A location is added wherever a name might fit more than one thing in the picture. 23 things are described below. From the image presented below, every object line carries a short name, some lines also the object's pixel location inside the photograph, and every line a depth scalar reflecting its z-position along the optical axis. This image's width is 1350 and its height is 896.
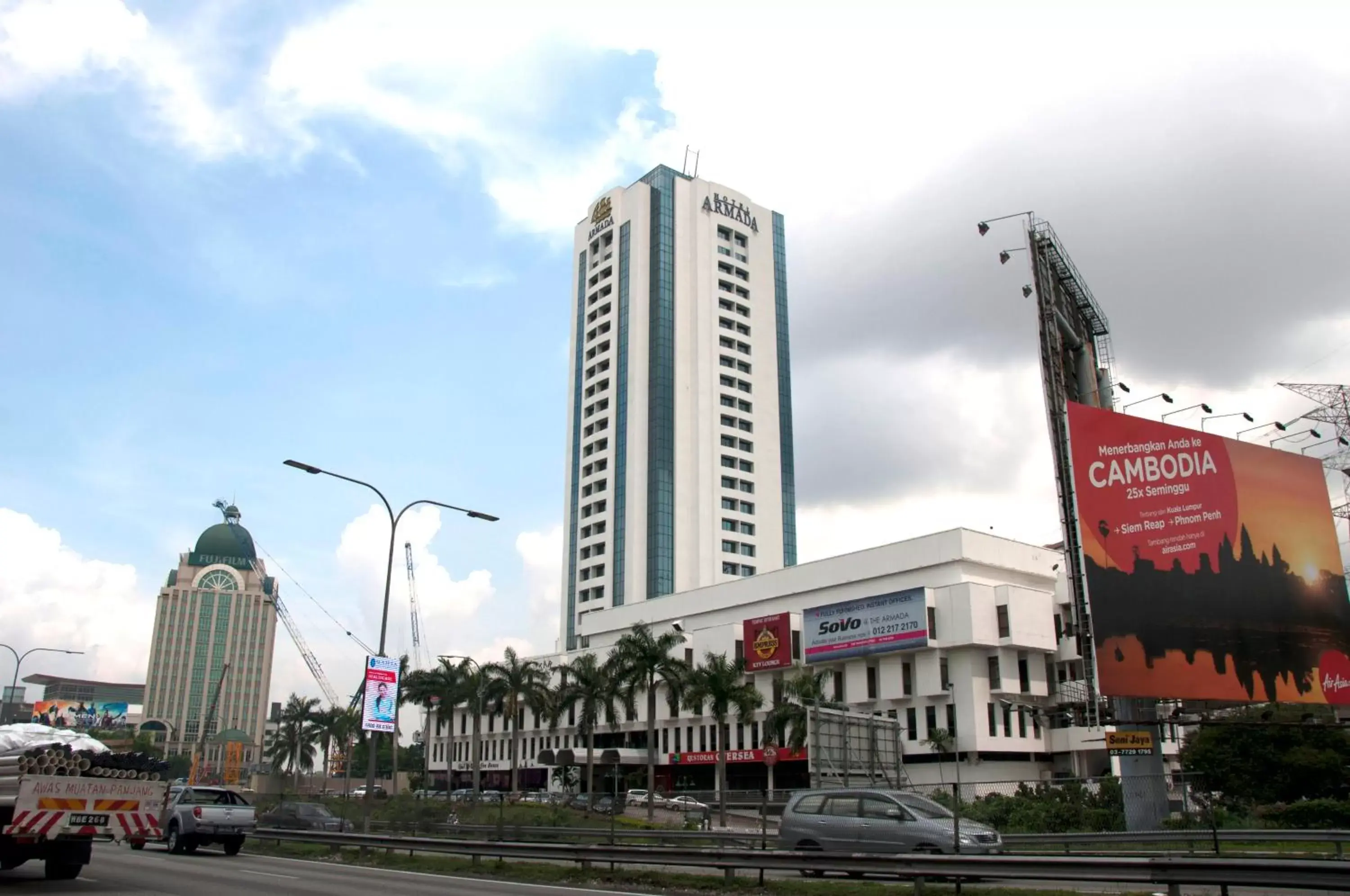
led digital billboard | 31.59
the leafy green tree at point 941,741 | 65.19
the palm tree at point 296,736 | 116.56
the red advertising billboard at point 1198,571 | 35.88
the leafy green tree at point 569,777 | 86.62
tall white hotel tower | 116.62
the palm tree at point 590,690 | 74.56
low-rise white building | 66.62
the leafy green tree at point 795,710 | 62.38
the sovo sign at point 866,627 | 68.62
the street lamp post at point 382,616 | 30.28
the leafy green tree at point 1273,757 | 46.91
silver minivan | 19.84
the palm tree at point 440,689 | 88.12
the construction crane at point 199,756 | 92.59
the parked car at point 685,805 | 49.59
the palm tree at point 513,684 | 80.75
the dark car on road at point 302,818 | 33.44
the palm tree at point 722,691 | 65.19
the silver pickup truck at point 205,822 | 26.69
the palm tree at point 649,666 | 69.38
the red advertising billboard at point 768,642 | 75.94
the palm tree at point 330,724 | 115.88
